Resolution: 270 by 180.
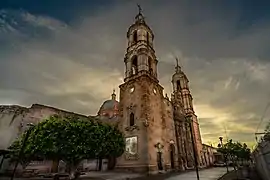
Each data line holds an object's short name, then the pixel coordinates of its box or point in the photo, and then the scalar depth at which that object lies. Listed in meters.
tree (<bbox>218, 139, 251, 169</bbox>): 48.00
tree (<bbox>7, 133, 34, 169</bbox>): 17.96
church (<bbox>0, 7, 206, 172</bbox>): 25.34
